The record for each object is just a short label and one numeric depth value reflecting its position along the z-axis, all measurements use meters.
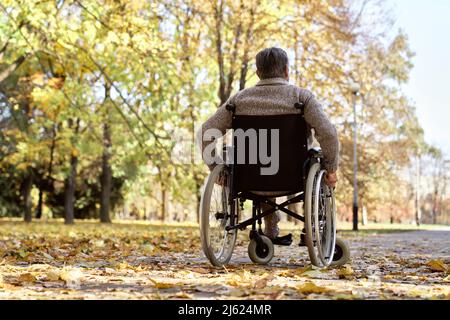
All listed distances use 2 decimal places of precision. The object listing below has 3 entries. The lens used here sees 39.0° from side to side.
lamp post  19.32
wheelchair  4.34
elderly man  4.40
